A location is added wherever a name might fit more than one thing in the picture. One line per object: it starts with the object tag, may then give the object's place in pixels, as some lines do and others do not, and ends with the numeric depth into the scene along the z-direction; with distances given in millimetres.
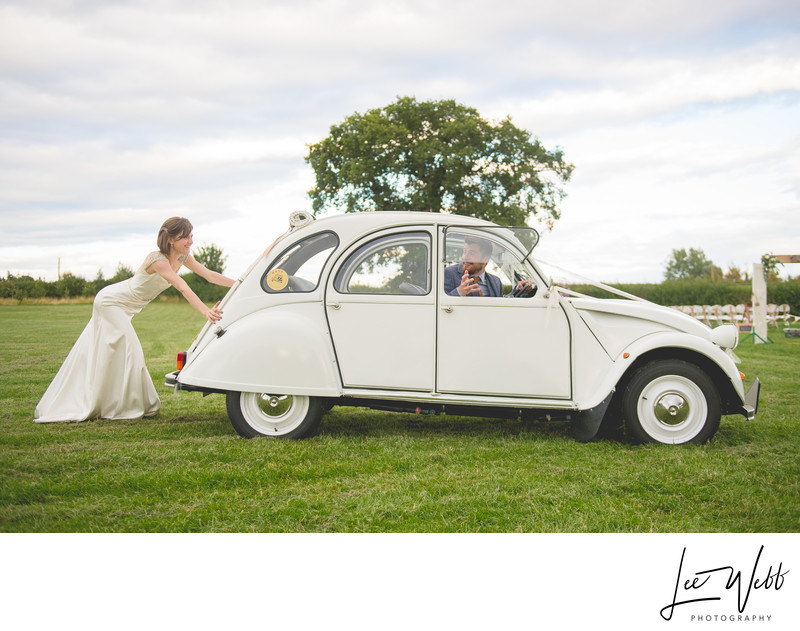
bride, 5875
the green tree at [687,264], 69431
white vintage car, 4918
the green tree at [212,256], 36688
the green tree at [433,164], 26750
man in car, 5047
